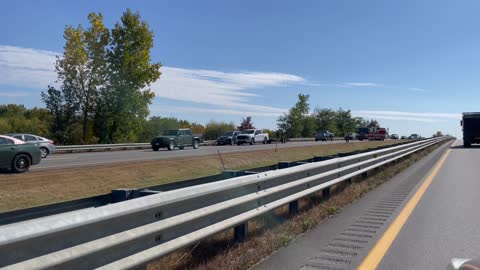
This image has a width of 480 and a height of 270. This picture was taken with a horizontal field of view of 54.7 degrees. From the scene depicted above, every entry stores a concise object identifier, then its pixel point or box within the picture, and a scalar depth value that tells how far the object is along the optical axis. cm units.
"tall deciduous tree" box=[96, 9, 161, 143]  4581
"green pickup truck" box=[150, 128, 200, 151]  3562
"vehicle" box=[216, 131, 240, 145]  5225
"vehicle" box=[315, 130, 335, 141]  7675
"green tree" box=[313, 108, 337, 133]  13200
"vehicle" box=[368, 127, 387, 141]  7556
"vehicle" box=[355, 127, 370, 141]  7725
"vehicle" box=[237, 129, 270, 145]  5244
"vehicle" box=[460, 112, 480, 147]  4241
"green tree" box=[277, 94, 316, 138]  10687
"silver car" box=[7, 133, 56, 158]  2544
